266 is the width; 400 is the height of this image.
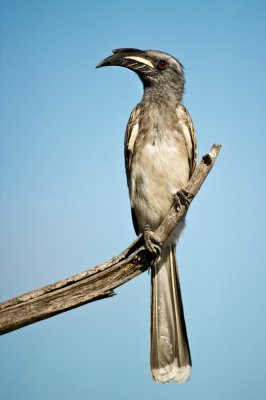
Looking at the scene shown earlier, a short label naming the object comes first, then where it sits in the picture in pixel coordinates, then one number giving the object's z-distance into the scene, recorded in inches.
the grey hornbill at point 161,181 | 444.5
